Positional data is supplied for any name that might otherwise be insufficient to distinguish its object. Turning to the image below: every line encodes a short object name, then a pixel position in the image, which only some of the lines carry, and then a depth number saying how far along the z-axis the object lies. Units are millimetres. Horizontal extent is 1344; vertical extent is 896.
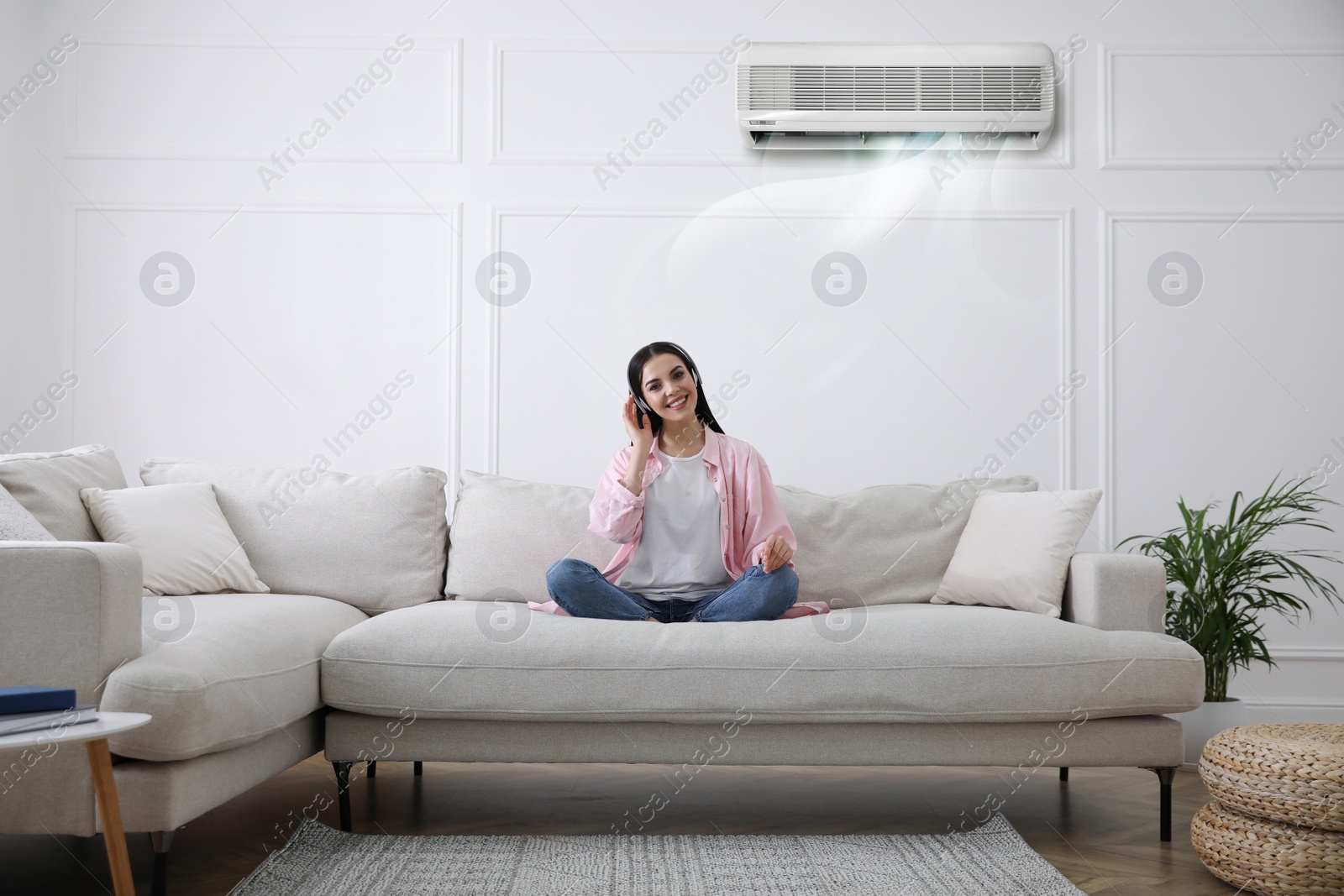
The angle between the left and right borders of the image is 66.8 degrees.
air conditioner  3348
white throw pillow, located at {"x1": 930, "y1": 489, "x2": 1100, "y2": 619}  2492
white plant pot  2838
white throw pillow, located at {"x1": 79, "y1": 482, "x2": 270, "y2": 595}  2438
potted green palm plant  2848
